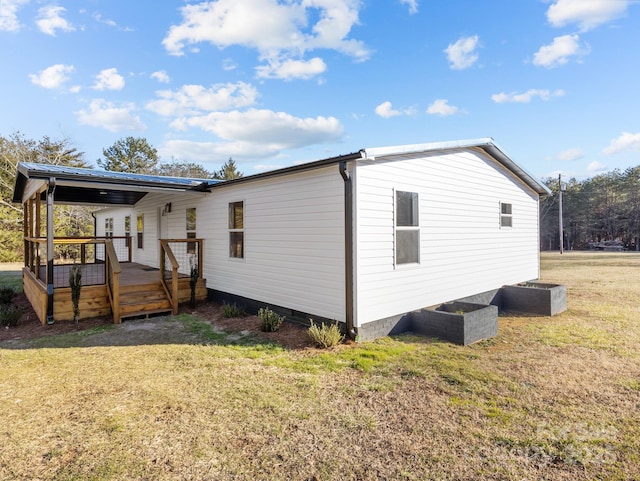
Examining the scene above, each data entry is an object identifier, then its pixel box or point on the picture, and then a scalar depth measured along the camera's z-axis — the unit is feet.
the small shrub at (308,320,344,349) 17.26
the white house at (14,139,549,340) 18.38
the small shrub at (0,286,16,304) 29.99
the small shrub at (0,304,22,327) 22.61
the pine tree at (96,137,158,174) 109.70
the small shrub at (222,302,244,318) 24.13
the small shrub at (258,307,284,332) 20.48
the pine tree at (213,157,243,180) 125.70
